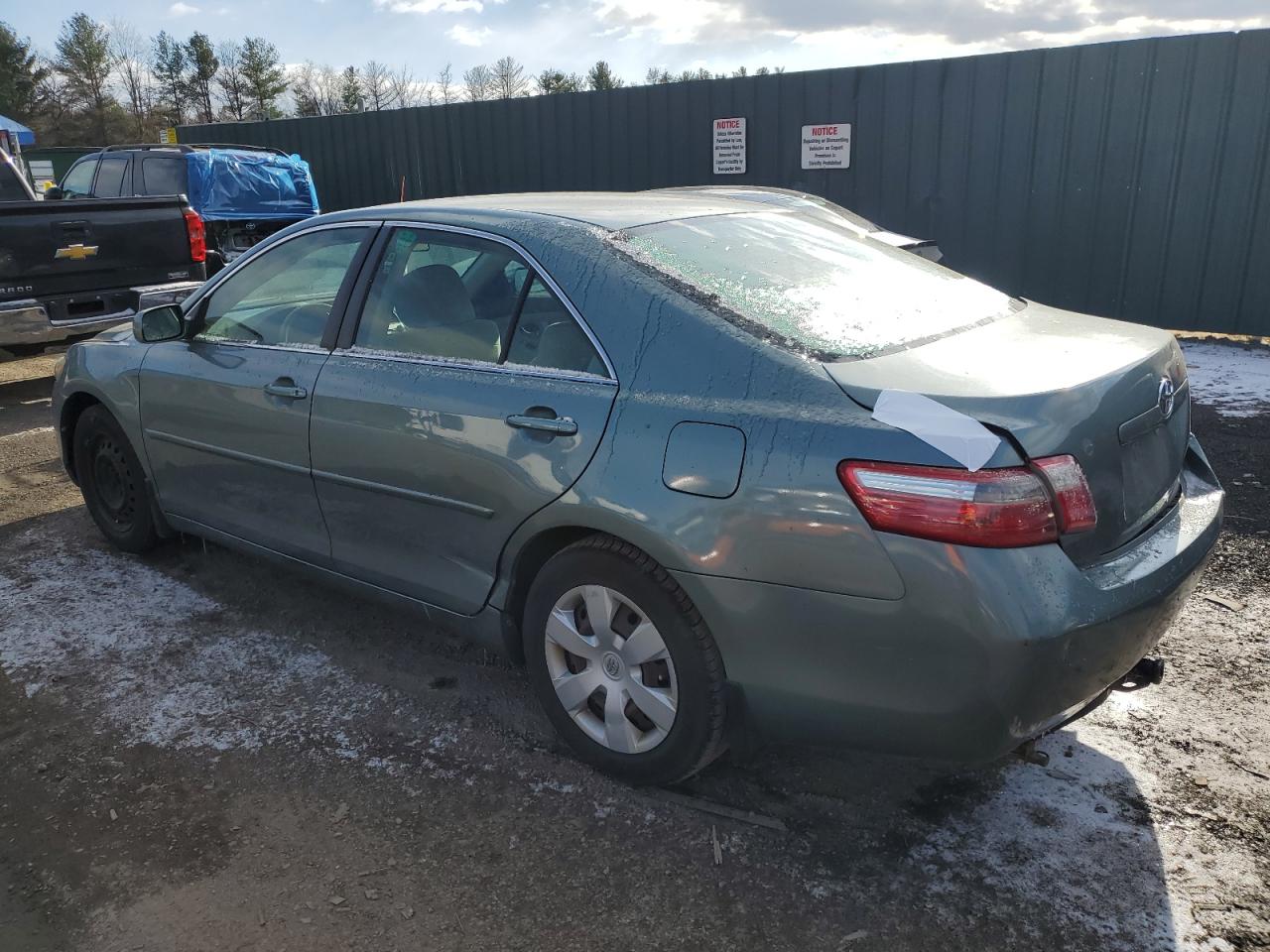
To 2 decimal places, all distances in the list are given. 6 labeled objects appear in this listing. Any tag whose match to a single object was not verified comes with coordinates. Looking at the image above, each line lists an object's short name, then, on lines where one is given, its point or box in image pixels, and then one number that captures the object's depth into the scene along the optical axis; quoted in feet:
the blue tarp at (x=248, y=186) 38.96
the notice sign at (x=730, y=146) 37.22
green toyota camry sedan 7.41
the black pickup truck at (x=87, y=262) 24.12
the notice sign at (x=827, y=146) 34.96
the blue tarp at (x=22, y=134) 89.19
